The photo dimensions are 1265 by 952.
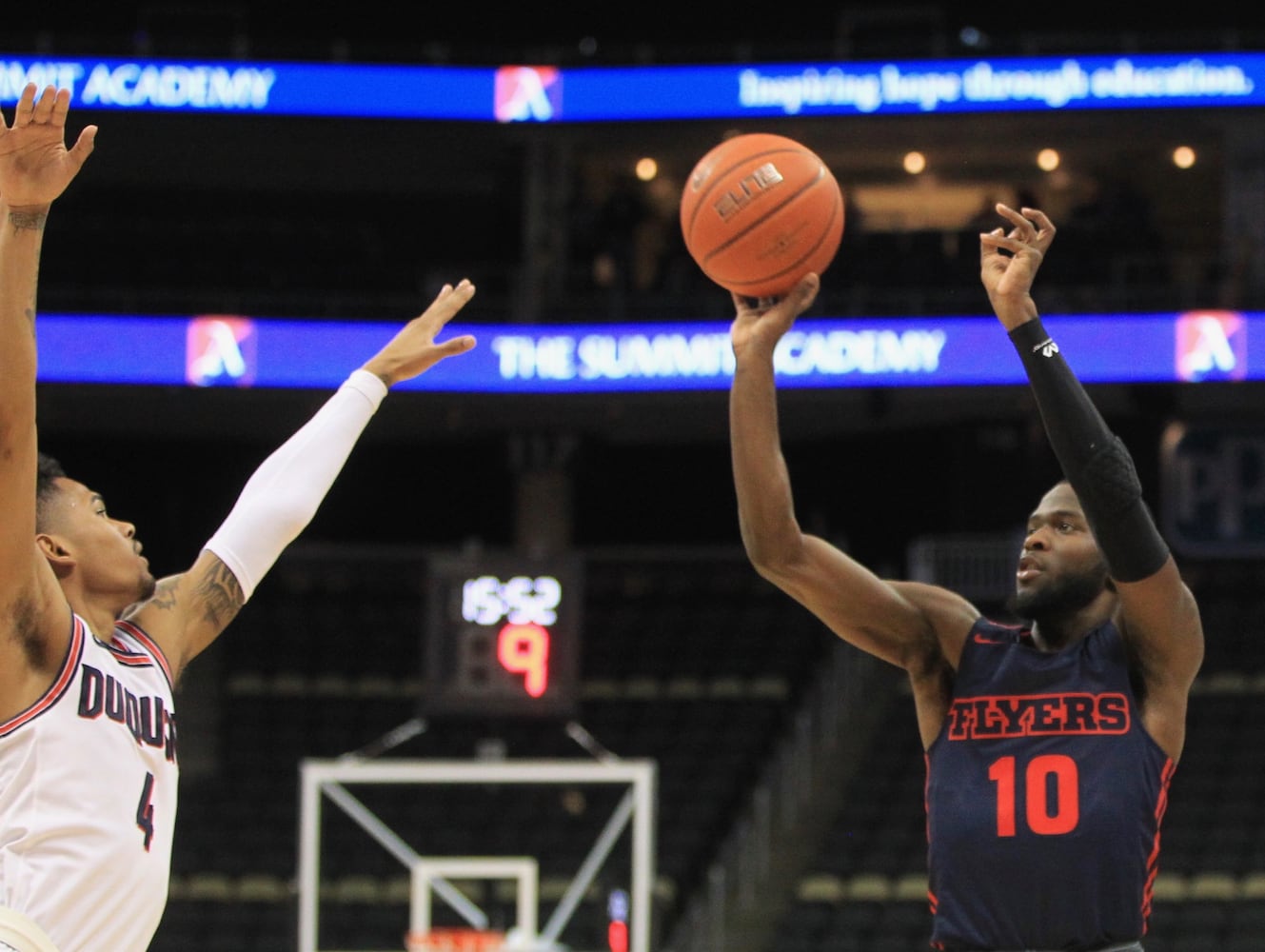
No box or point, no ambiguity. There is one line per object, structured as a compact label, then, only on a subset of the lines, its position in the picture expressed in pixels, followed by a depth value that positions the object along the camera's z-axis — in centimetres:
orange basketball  885
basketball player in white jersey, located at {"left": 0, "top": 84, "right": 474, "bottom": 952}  615
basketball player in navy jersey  721
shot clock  2547
